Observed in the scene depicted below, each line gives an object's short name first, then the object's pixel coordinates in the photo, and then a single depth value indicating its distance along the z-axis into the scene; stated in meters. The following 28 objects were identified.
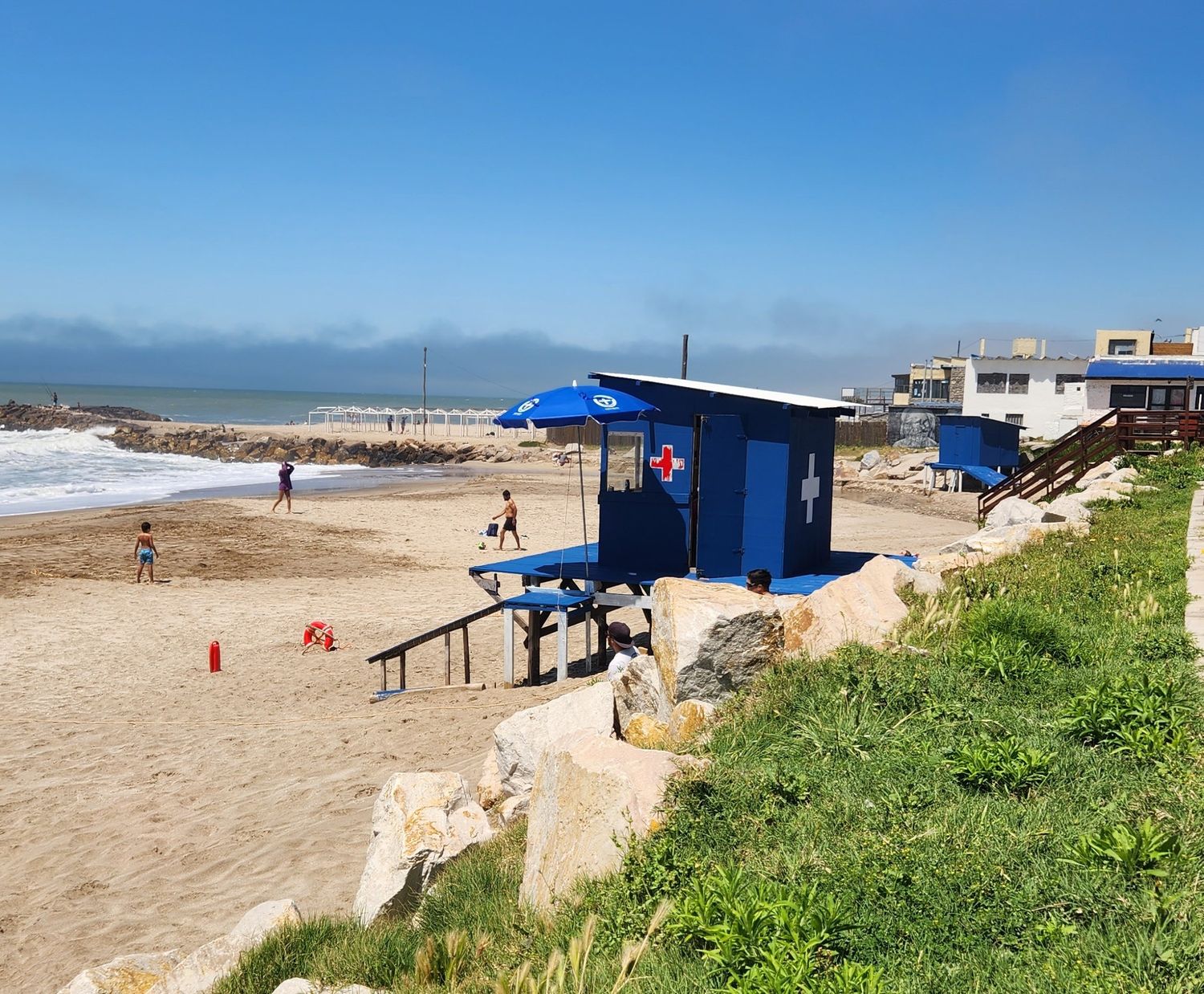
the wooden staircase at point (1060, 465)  25.59
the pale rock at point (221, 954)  5.81
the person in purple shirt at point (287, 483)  35.62
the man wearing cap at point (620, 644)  10.69
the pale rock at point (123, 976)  6.07
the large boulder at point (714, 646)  7.43
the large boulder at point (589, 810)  5.00
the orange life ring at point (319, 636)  16.98
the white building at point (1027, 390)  56.09
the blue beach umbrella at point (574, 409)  13.27
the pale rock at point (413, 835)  6.50
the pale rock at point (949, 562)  10.88
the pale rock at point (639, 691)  7.95
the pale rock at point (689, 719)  7.03
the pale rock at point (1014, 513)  16.57
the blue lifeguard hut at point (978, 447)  40.03
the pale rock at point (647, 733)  7.39
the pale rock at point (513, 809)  7.50
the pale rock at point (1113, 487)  18.10
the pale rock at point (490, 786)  8.32
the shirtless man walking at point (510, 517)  27.11
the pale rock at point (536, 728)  7.93
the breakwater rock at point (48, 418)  97.25
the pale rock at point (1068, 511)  14.60
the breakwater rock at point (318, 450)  66.19
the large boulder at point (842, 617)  7.80
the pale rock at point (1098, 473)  23.91
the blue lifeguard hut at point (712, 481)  14.27
